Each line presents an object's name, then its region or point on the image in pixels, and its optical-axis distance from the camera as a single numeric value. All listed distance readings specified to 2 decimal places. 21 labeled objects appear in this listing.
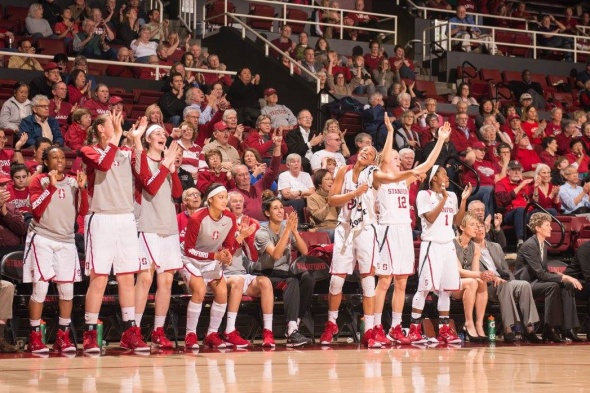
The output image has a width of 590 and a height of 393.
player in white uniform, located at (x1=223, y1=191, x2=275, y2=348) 9.24
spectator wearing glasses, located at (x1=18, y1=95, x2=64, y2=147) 11.63
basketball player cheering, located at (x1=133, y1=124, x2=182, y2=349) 8.55
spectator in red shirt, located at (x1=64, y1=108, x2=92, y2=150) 11.72
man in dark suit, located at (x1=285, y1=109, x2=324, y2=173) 13.27
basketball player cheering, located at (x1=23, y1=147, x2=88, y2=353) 8.41
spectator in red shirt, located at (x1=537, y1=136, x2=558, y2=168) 15.23
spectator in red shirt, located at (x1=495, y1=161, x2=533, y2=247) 12.65
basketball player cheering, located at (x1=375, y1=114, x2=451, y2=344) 9.48
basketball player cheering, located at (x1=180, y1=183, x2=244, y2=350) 9.04
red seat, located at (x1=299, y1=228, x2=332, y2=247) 10.68
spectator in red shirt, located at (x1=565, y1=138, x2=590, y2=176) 15.11
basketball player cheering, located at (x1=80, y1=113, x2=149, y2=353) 8.15
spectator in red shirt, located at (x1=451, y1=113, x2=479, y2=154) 14.87
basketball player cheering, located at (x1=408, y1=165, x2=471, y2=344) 9.93
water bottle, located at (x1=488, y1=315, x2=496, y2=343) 10.48
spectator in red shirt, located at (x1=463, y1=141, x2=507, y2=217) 12.70
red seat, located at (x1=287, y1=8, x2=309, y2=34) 18.73
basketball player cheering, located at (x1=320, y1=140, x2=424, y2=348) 9.38
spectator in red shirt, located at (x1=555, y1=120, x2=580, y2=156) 15.96
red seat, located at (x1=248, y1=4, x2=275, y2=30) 18.52
